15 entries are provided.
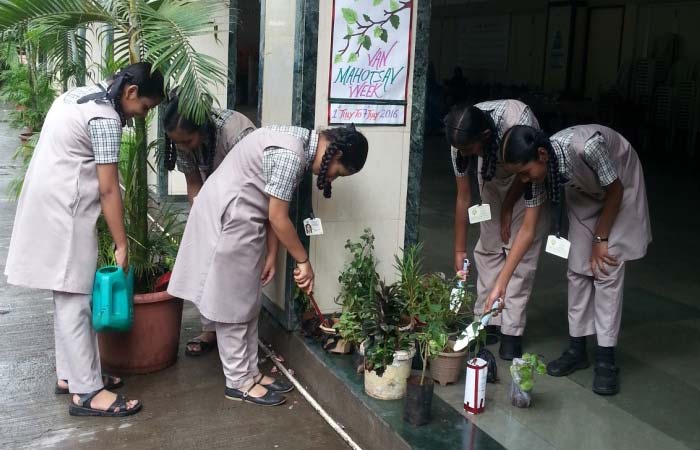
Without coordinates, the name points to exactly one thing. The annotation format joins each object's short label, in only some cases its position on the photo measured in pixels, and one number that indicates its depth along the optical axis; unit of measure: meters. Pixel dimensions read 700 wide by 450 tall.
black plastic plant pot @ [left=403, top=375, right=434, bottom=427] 3.29
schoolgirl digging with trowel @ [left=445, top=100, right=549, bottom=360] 3.81
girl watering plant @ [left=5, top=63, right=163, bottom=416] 3.50
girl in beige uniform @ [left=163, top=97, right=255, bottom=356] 3.93
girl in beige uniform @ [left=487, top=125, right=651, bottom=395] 3.64
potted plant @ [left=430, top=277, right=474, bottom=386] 3.76
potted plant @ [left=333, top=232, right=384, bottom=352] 3.76
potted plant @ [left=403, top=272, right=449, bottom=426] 3.30
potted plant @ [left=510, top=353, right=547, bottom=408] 3.48
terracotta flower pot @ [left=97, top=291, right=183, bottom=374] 4.04
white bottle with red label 3.43
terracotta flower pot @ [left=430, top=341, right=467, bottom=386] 3.76
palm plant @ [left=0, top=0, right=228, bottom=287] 3.79
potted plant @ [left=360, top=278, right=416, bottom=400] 3.49
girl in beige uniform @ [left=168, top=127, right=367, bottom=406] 3.56
